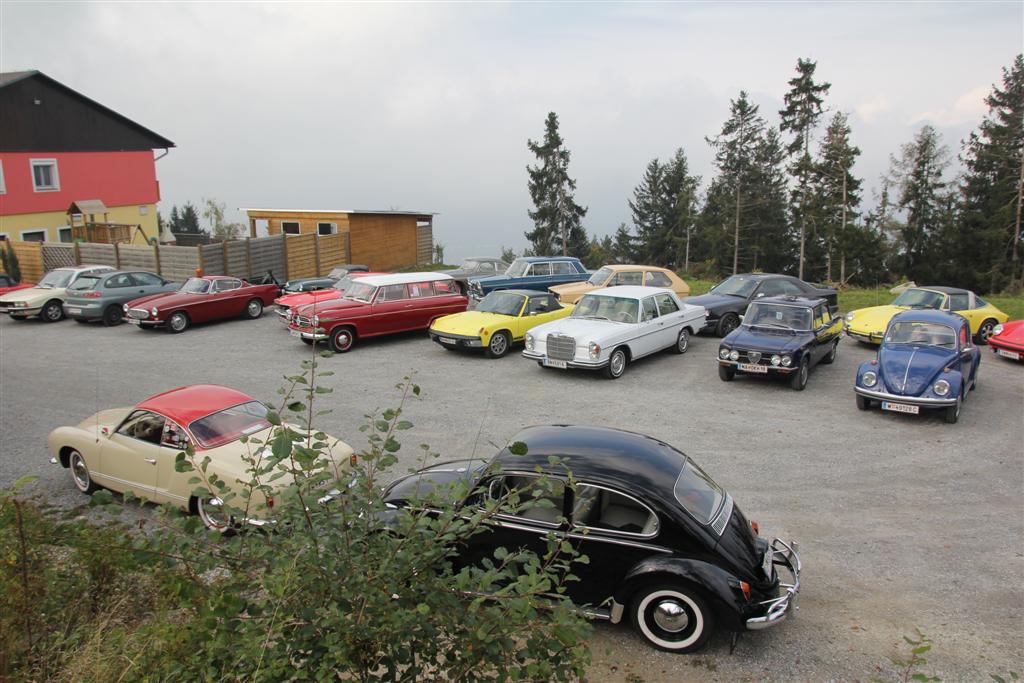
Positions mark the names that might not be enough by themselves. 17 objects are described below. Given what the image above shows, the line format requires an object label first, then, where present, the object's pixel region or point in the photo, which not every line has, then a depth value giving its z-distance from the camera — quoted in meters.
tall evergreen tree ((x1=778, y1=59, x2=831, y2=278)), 45.31
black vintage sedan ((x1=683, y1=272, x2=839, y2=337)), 17.12
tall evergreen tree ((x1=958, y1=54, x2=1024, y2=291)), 38.97
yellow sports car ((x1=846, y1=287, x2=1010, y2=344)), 15.74
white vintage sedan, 13.27
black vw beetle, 5.25
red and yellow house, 29.42
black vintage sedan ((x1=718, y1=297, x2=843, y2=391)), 12.53
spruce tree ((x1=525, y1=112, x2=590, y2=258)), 50.97
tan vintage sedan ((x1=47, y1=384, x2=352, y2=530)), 7.40
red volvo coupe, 17.81
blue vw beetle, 10.63
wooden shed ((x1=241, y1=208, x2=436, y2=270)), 29.20
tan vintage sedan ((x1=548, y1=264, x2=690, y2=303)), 18.84
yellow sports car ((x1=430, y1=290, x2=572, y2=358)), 15.02
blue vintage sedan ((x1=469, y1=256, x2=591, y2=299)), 20.47
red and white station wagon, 15.78
